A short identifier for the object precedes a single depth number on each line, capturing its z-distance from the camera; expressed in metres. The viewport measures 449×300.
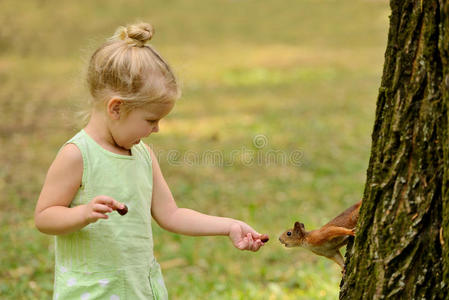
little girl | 5.21
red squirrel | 5.30
